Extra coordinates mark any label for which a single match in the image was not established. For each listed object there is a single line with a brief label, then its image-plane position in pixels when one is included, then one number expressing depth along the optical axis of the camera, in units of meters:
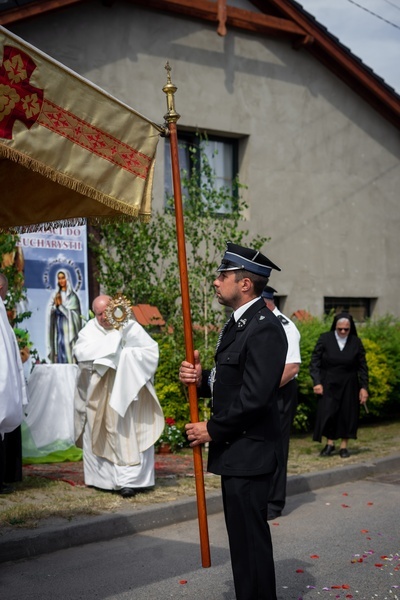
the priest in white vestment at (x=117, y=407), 8.69
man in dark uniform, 4.69
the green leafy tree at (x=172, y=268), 12.38
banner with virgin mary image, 11.13
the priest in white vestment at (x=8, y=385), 5.37
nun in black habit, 11.57
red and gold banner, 4.70
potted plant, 11.66
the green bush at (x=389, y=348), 15.12
